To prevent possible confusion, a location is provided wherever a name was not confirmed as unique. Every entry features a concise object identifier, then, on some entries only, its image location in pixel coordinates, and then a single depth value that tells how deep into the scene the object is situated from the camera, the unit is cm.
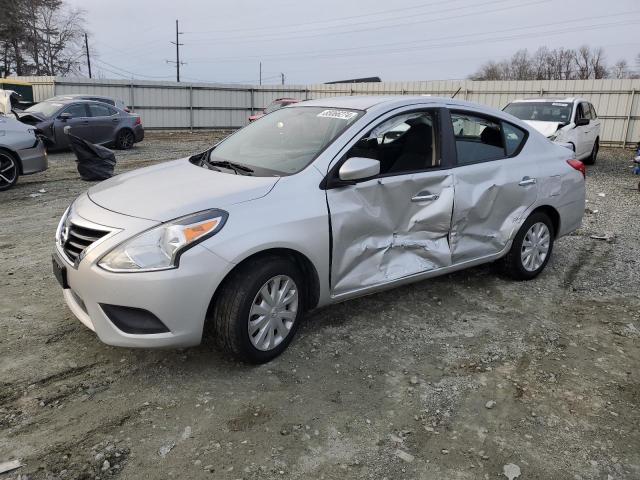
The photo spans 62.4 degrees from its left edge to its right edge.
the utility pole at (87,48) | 5225
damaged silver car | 294
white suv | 1147
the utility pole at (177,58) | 5456
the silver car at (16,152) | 863
